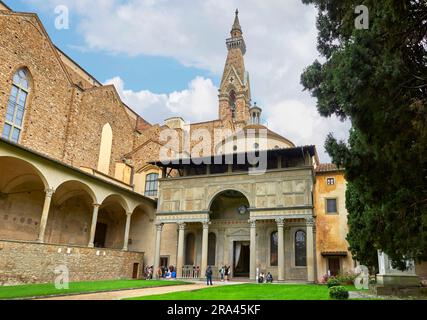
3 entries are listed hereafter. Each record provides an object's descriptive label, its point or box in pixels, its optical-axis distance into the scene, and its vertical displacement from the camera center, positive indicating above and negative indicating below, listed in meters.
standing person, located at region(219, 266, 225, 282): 21.58 -1.17
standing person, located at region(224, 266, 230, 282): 21.75 -1.18
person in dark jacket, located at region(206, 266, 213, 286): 17.65 -1.11
